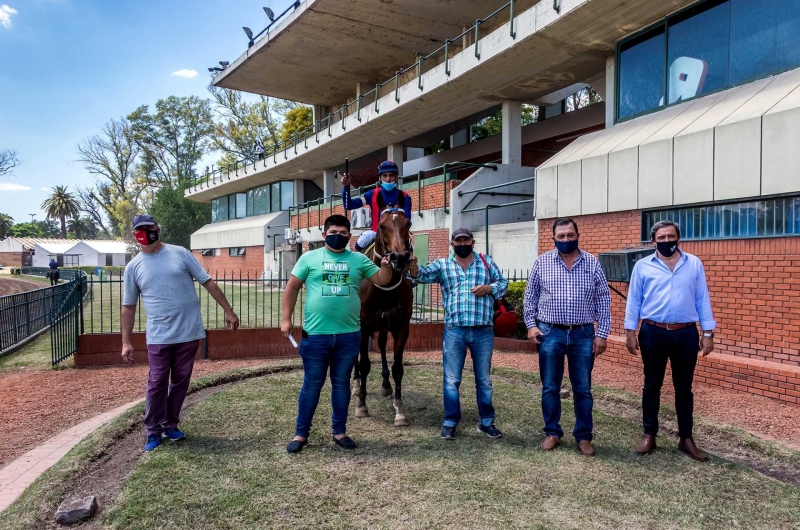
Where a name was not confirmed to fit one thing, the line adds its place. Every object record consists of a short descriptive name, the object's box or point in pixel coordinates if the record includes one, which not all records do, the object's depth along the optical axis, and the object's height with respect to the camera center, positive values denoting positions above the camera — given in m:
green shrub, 10.75 -0.72
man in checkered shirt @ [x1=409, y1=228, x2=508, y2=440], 4.97 -0.48
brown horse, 5.53 -0.54
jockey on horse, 5.80 +0.77
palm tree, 99.06 +11.14
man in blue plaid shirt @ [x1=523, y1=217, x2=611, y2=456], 4.64 -0.50
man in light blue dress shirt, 4.52 -0.48
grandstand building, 7.39 +3.36
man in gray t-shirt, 4.88 -0.50
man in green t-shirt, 4.63 -0.46
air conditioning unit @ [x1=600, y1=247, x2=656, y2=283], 8.17 +0.02
